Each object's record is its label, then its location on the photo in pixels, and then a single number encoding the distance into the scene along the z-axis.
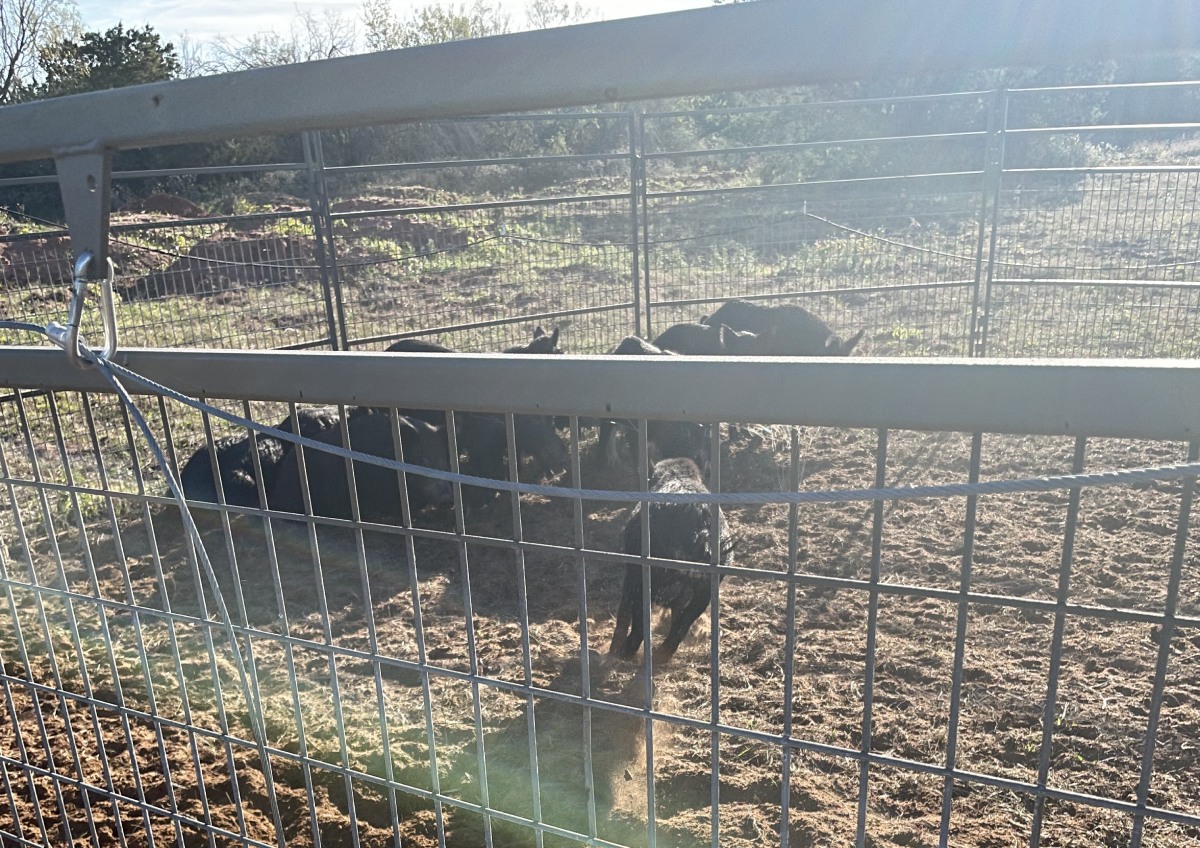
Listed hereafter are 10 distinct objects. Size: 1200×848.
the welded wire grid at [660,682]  2.02
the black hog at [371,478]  7.14
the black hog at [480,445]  7.78
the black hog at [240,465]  7.07
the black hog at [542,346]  8.18
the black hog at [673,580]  4.71
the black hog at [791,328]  10.13
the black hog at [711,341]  9.12
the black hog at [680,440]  7.23
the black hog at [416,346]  7.62
